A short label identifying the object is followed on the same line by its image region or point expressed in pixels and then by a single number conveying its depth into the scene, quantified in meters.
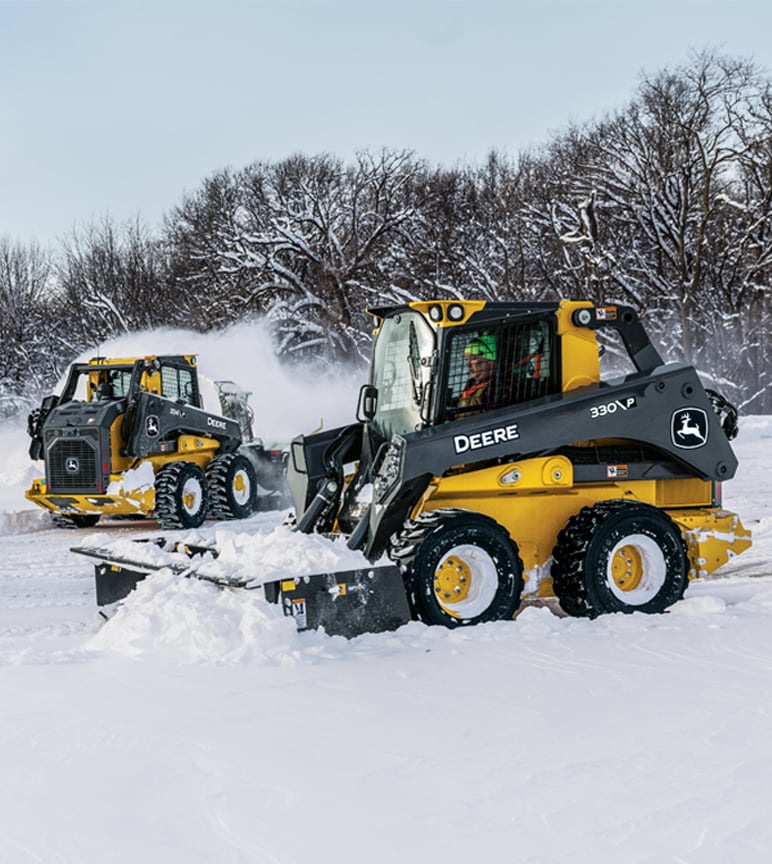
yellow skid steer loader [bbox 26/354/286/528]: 13.91
